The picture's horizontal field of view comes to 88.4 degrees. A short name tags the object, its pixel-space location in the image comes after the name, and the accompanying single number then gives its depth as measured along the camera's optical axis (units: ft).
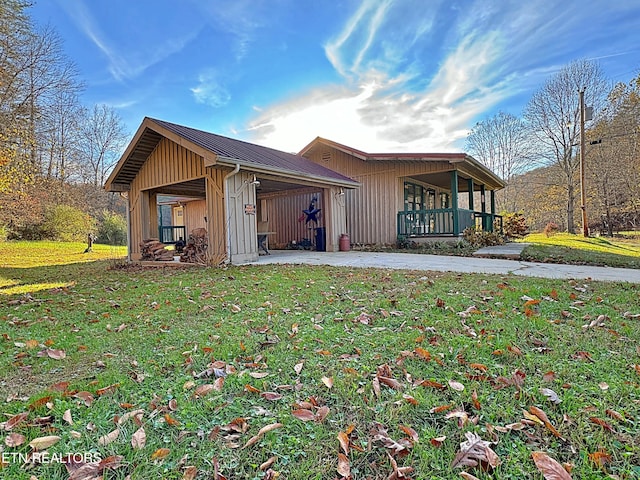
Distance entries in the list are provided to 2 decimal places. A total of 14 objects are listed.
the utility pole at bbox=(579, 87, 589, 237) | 55.11
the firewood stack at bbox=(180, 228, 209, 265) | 28.68
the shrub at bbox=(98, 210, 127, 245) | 67.92
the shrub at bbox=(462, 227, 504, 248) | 38.01
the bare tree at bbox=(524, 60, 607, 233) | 61.05
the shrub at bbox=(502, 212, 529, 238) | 52.44
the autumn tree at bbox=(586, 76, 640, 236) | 57.06
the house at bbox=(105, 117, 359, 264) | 26.18
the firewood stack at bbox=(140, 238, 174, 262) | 32.50
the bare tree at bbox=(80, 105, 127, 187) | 74.23
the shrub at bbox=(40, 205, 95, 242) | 56.24
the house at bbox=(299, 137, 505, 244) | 37.99
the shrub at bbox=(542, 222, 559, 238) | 61.05
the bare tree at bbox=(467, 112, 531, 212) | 86.33
